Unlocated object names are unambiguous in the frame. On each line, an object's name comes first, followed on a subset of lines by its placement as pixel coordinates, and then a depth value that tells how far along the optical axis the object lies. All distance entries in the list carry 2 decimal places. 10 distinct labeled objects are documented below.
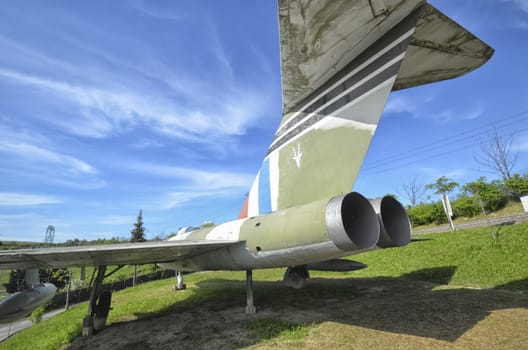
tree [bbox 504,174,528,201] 19.19
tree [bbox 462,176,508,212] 20.41
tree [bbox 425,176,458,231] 36.22
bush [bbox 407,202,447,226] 21.77
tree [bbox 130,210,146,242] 40.28
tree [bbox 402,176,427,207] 47.22
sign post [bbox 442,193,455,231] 12.98
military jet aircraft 3.31
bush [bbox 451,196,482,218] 20.98
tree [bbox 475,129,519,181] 28.21
